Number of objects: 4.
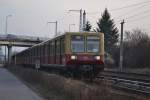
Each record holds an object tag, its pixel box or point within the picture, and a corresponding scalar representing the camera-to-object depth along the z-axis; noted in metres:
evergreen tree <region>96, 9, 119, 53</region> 92.24
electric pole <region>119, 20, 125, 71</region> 53.09
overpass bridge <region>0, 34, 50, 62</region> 125.69
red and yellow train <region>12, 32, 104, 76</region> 30.53
